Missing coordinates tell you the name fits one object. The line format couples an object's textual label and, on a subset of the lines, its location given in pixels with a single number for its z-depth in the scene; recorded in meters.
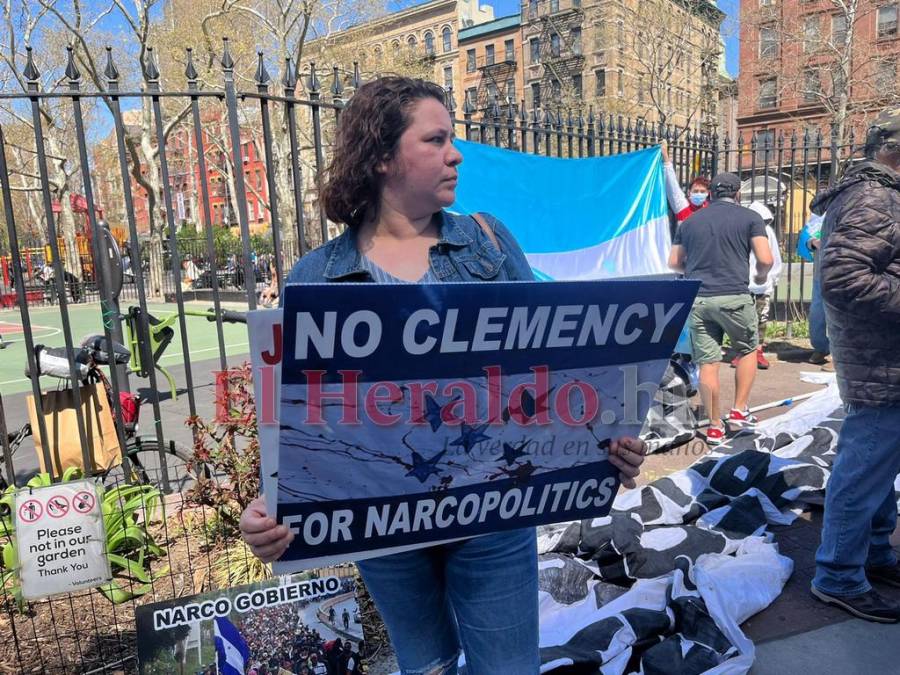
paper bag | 3.81
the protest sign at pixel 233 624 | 2.13
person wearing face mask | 6.87
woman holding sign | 1.52
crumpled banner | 2.52
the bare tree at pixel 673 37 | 22.56
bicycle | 4.30
